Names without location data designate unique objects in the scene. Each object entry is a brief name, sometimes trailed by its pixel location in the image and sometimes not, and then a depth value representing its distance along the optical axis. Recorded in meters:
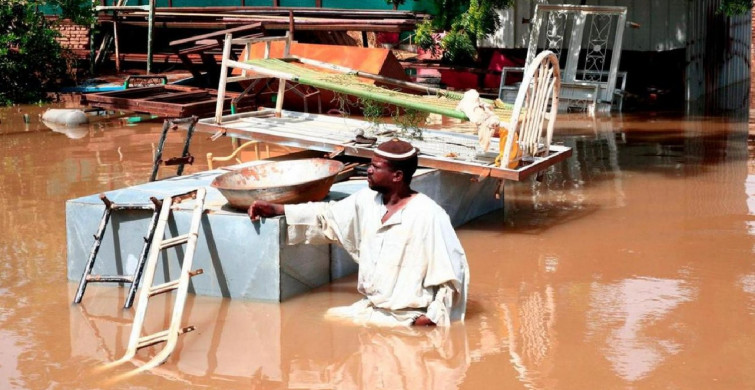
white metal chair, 7.45
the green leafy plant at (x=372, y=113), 8.88
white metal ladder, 5.13
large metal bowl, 6.04
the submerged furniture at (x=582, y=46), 15.05
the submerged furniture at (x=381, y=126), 7.68
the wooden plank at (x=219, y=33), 15.22
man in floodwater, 5.38
